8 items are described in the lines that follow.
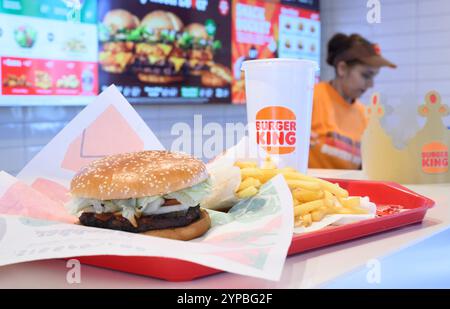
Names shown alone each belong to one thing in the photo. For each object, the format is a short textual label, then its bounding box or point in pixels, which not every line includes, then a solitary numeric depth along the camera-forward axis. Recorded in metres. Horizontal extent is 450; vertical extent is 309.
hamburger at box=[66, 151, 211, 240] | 1.07
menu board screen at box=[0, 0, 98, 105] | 3.33
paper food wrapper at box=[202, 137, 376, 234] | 1.16
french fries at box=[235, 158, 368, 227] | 1.15
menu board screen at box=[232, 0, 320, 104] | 5.00
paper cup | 1.54
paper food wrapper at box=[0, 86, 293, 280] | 0.86
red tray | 0.86
